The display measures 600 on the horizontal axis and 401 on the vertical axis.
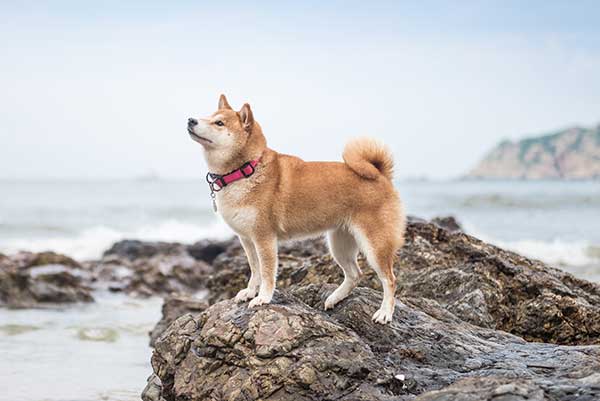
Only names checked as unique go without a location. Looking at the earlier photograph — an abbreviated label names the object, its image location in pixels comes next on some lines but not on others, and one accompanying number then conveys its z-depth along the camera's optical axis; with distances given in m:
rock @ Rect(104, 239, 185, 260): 20.69
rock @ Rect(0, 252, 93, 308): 14.12
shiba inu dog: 5.71
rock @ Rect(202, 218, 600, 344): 7.13
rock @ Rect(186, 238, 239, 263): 19.95
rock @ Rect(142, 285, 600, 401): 4.95
